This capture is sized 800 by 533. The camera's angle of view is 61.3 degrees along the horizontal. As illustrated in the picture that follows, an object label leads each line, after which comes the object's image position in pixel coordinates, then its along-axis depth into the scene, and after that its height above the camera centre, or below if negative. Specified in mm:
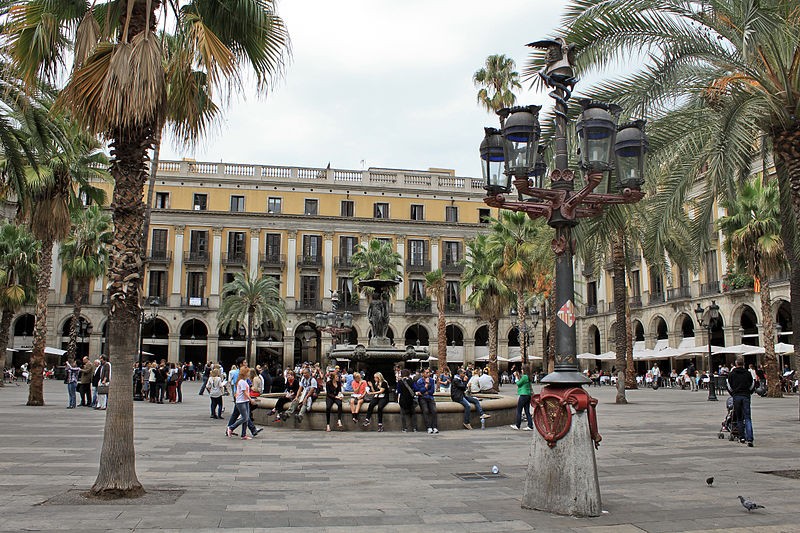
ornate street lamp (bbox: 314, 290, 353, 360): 29328 +1824
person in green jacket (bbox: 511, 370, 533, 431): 15453 -699
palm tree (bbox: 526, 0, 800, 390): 10281 +4653
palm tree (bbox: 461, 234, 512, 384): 34062 +3607
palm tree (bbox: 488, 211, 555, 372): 32812 +5373
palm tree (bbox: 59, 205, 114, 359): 37062 +6486
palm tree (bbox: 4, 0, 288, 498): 7543 +3313
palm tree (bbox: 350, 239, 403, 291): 43562 +6740
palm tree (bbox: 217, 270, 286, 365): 41500 +4041
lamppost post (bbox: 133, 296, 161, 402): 25077 -870
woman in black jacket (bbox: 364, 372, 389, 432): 15383 -727
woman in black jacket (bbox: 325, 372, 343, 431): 15219 -704
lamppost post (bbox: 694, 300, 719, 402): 26409 +2200
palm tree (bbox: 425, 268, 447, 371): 41753 +4319
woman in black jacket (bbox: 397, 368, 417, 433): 15180 -797
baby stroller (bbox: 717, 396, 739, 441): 12927 -1285
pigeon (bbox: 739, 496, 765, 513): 6730 -1423
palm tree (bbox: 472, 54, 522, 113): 37688 +15790
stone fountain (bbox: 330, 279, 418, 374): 17547 +386
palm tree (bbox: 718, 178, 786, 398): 26625 +4701
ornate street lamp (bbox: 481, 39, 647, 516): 6785 +1800
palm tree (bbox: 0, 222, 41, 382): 33062 +5126
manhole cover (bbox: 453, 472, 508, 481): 9320 -1572
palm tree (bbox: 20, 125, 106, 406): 15656 +4242
